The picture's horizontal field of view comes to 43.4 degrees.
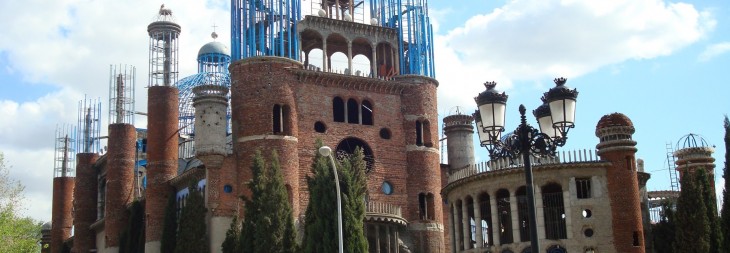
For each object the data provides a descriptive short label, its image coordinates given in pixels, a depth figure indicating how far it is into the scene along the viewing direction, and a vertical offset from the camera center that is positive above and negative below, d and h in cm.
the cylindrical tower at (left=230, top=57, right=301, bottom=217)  5500 +1010
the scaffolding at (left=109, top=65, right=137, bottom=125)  6962 +1441
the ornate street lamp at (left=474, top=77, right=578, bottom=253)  1795 +288
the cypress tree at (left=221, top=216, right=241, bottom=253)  5078 +250
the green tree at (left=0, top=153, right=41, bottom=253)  4869 +322
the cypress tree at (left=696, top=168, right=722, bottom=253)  4366 +265
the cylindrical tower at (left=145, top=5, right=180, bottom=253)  5998 +887
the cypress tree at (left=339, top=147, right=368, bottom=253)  4481 +377
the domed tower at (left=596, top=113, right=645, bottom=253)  4316 +411
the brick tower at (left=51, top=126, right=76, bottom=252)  8388 +842
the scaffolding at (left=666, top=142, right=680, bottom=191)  6077 +628
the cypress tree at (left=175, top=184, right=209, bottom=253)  5316 +339
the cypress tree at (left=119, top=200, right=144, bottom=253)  6197 +385
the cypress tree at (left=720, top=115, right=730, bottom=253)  4291 +227
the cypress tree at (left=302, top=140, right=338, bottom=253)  4502 +322
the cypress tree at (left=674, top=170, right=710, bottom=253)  4334 +196
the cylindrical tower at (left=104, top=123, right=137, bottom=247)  6538 +788
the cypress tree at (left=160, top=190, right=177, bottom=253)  5669 +355
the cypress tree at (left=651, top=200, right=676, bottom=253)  4572 +174
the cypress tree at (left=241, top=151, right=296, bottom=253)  4788 +357
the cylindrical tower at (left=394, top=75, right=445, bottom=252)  5897 +735
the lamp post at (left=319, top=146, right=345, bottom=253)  2678 +281
